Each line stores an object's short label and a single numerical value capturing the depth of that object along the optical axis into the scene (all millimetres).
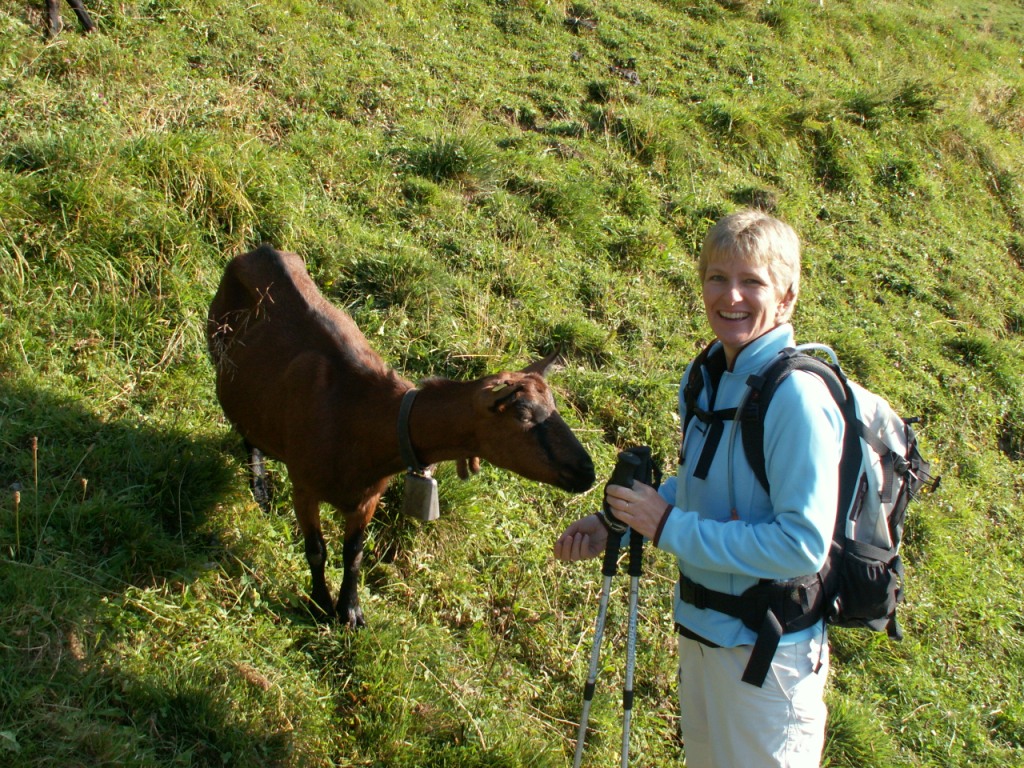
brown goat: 3496
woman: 2150
